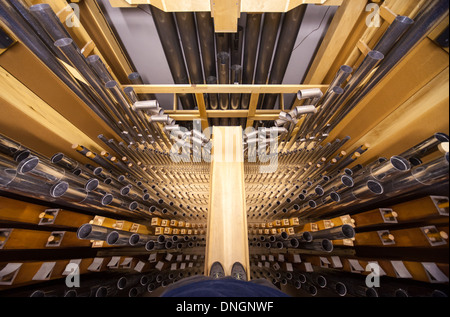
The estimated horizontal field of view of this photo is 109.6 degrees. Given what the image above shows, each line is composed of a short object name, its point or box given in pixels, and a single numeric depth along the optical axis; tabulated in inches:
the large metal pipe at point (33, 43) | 47.4
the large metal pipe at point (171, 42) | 83.7
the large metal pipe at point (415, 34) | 42.0
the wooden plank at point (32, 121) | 69.1
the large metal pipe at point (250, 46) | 86.4
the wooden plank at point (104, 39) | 83.4
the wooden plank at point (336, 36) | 77.4
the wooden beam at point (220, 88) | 95.7
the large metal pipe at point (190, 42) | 84.0
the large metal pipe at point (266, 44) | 86.0
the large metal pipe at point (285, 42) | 82.6
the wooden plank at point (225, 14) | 63.2
